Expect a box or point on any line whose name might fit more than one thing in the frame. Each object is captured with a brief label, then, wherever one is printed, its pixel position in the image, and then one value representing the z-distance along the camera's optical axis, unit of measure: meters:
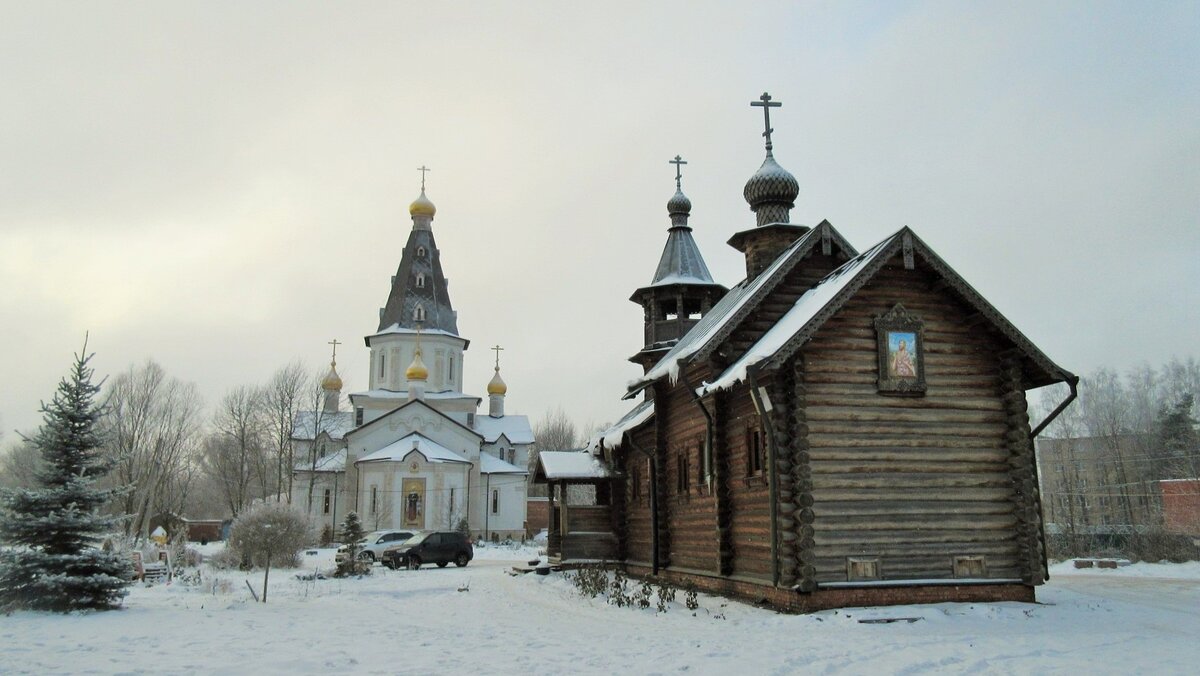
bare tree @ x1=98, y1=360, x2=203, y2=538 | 46.22
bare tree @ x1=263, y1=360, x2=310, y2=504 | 58.03
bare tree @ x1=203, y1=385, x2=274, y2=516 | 59.47
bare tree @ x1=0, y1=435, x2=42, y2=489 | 53.54
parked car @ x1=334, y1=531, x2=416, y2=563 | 30.51
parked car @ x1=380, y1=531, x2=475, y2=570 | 29.09
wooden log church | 13.80
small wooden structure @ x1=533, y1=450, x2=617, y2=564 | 24.86
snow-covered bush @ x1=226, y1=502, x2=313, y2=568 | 24.75
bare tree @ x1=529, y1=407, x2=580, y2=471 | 99.06
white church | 48.31
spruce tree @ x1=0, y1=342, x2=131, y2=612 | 14.04
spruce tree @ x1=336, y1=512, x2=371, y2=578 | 23.78
